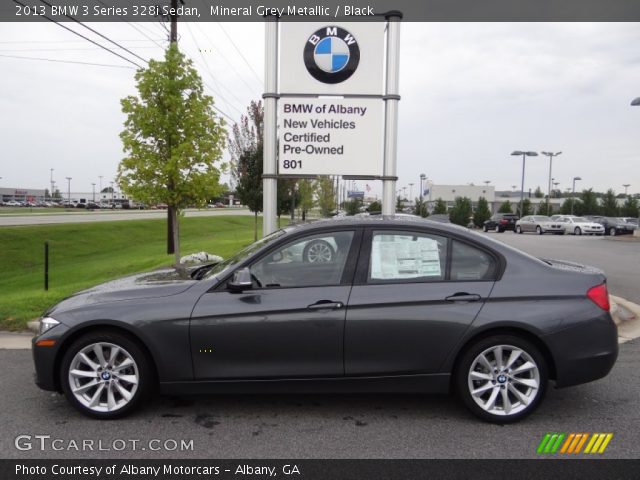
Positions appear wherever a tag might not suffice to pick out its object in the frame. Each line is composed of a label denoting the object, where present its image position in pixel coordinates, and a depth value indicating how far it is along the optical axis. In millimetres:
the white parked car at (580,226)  38344
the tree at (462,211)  51219
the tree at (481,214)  51125
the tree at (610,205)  56781
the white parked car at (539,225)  39719
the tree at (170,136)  10758
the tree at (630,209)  55628
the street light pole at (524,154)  50544
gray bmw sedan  4008
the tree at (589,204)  58344
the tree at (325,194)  46594
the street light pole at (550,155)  53062
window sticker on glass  4195
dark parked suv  44500
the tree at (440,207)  56581
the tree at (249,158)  21531
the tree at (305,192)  32731
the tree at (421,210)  63594
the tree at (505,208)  56031
